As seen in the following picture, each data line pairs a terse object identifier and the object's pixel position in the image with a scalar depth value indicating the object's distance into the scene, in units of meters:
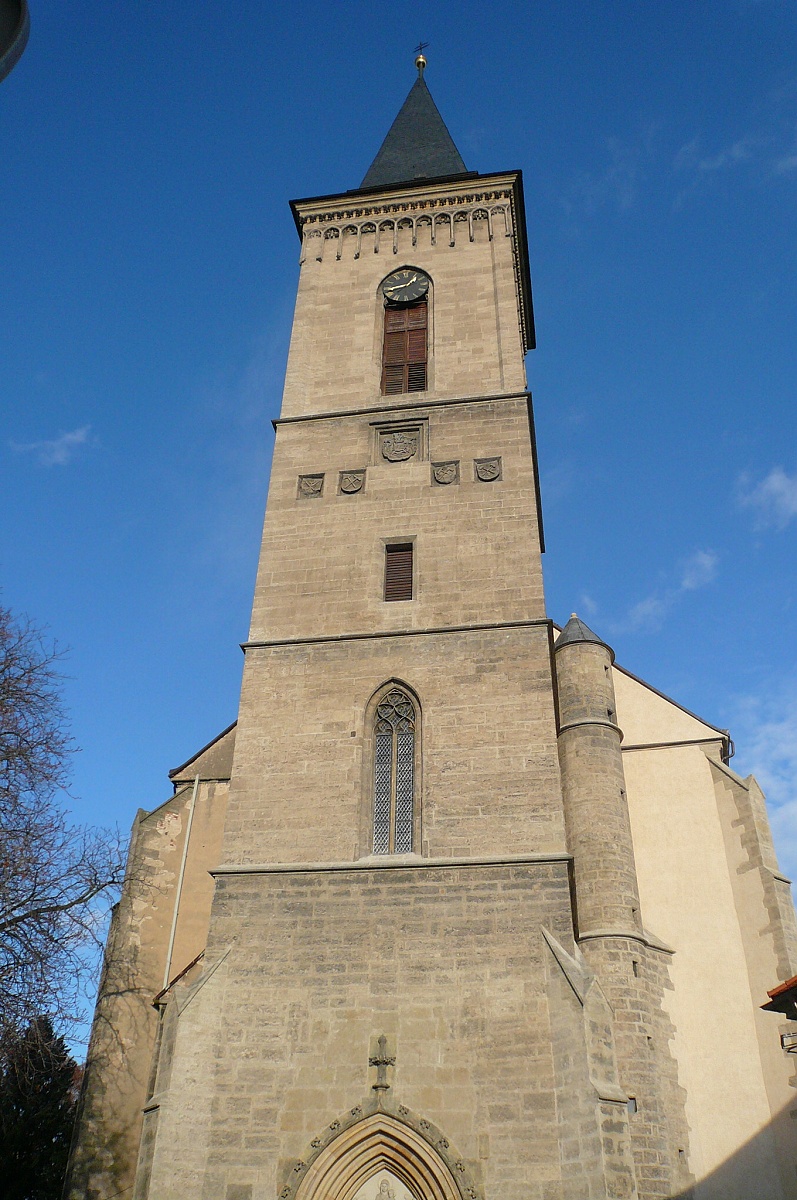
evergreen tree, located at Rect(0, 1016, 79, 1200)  15.35
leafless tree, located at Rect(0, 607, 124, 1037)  9.53
